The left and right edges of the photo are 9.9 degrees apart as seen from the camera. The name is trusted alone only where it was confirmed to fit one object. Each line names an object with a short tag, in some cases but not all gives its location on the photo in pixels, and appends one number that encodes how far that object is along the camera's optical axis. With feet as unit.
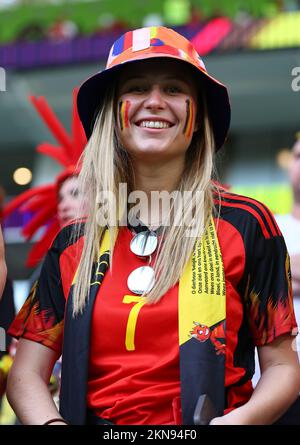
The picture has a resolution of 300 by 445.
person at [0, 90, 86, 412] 26.99
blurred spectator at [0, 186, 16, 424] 18.76
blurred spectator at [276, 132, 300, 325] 21.44
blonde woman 14.43
